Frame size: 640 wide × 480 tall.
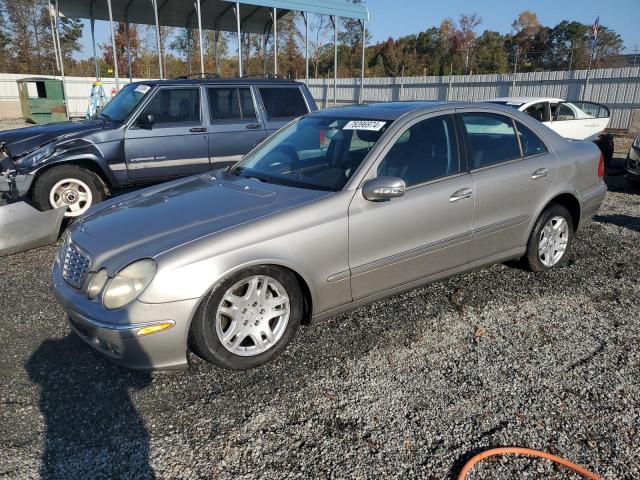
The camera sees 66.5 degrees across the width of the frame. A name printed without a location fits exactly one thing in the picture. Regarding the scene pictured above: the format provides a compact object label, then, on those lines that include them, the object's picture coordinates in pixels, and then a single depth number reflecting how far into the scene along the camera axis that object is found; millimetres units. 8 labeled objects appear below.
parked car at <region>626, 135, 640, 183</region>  8266
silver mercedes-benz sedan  2707
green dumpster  19500
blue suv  6203
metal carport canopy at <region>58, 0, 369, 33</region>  15711
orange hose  2205
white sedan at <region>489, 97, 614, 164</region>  10166
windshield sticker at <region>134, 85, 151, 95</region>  6832
